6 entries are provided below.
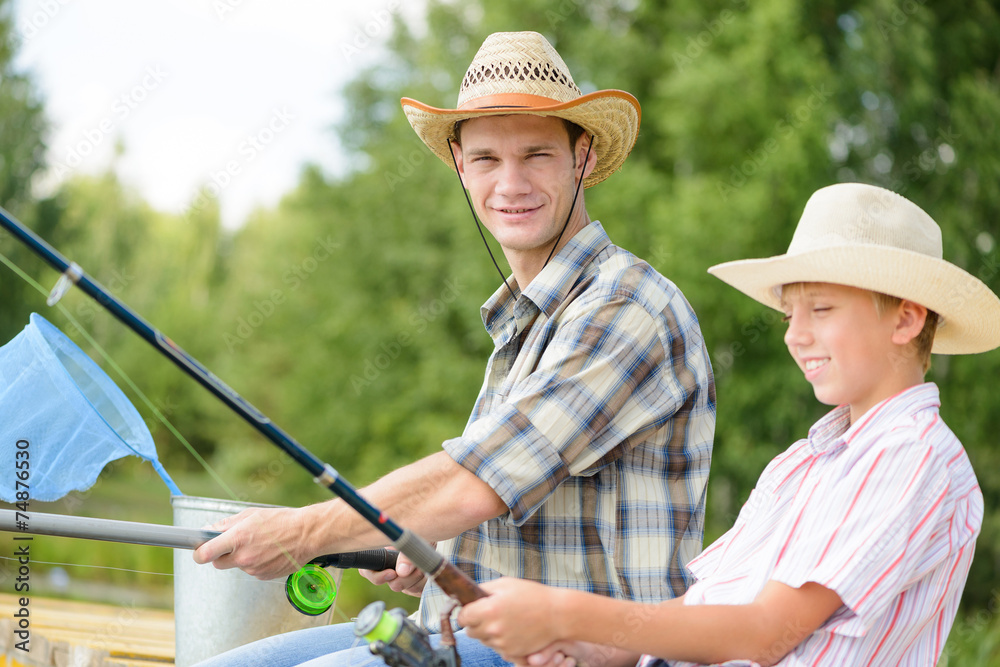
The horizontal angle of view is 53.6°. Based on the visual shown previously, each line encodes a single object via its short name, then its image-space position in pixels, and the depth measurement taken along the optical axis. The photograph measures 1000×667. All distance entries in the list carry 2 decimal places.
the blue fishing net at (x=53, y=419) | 2.27
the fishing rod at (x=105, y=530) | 1.86
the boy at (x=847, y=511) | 1.47
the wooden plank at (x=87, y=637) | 2.38
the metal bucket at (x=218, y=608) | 2.39
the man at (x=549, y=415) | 1.85
